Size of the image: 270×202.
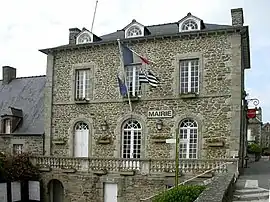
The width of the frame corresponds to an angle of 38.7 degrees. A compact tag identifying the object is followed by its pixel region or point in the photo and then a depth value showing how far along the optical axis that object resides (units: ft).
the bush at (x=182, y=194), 31.99
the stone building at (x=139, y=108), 54.24
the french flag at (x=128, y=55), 57.67
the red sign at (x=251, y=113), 64.88
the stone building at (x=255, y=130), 175.79
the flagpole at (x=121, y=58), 57.67
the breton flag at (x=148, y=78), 54.54
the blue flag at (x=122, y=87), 58.03
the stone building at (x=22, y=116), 68.90
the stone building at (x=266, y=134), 239.73
